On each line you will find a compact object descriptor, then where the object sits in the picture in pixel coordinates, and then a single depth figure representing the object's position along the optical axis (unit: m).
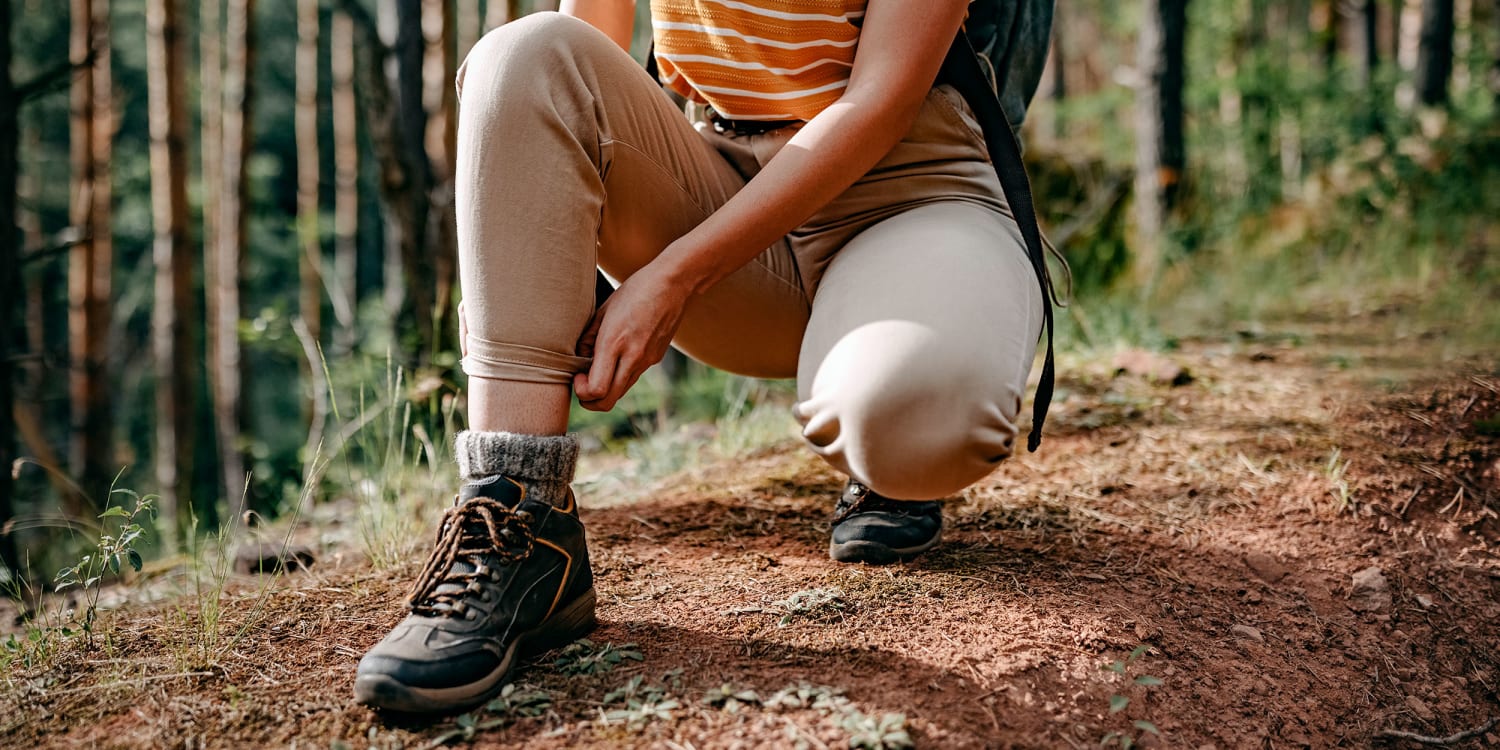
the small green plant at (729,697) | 1.24
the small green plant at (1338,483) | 1.95
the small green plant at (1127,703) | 1.21
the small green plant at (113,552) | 1.46
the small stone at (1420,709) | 1.47
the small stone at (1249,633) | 1.56
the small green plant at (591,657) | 1.34
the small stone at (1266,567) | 1.76
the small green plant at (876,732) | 1.12
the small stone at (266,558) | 2.24
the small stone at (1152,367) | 2.82
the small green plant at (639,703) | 1.20
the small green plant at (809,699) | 1.21
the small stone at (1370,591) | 1.70
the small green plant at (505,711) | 1.18
